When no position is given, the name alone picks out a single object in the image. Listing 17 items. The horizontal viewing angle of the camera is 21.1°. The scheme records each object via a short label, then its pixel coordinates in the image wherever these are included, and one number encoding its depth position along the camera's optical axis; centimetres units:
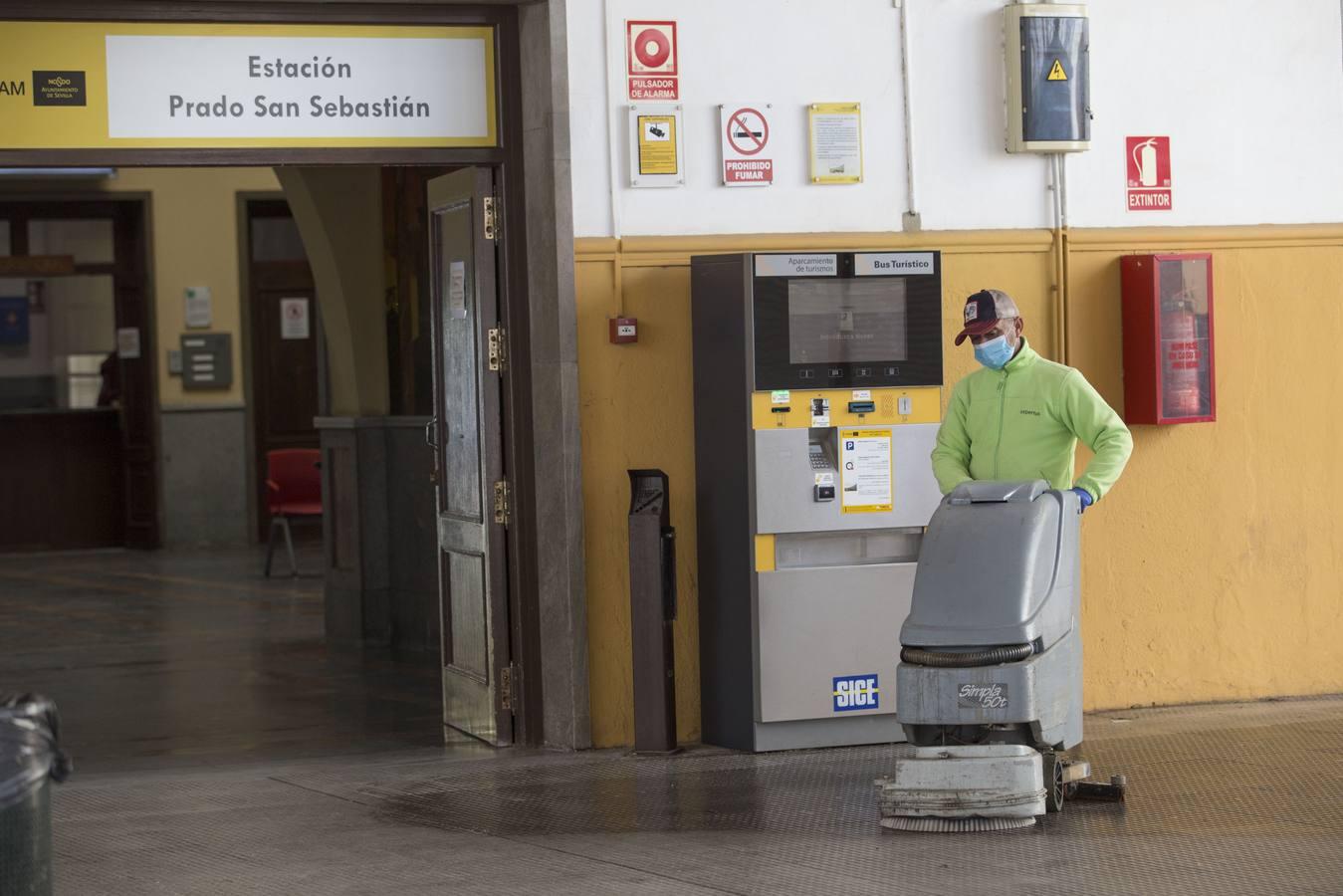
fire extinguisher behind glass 1403
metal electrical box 1383
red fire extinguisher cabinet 1399
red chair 2668
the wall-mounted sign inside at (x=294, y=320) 3200
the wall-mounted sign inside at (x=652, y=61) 1324
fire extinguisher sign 1432
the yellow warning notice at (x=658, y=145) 1324
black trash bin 711
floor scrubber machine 1040
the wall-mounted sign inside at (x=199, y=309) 3104
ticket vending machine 1269
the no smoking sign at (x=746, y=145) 1338
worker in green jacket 1123
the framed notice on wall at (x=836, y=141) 1357
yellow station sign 1251
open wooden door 1351
